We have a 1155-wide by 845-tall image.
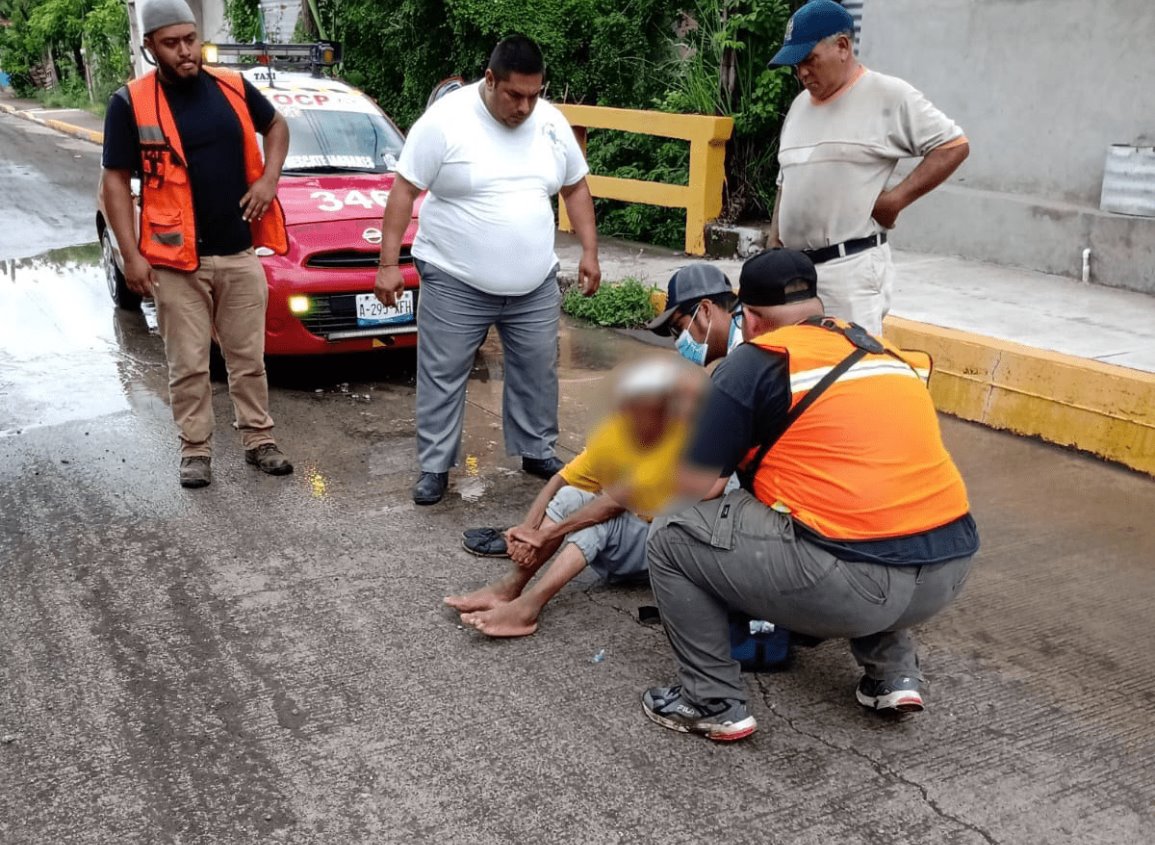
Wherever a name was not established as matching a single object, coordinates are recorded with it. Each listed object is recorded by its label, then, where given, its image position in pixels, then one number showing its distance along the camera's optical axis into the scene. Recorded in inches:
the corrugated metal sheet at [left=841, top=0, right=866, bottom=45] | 362.3
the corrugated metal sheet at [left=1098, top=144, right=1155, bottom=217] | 279.6
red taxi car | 243.8
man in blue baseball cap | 156.6
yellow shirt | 114.5
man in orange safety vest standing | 183.2
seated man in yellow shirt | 124.0
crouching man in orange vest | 110.1
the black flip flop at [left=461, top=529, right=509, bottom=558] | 169.3
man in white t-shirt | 179.2
